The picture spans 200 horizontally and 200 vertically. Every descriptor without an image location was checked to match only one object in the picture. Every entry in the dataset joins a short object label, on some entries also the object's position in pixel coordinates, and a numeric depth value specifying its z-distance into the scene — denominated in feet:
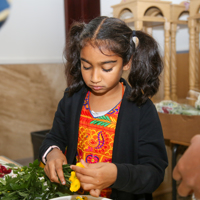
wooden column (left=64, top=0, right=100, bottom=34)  8.46
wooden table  4.83
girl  2.62
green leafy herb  2.28
